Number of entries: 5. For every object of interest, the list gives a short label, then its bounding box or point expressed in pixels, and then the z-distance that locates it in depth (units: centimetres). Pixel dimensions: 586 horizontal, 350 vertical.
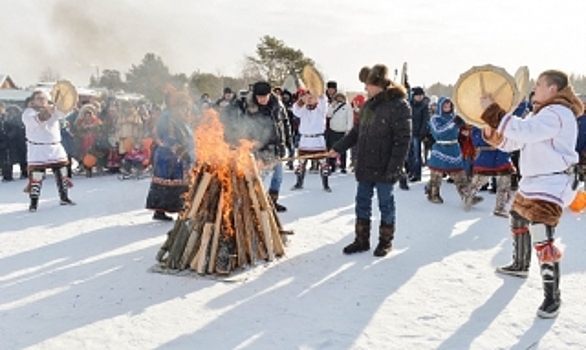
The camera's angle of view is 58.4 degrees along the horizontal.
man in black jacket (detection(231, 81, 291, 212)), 662
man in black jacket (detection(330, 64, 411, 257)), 509
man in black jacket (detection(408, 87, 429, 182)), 1028
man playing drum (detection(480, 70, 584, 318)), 356
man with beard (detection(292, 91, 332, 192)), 930
